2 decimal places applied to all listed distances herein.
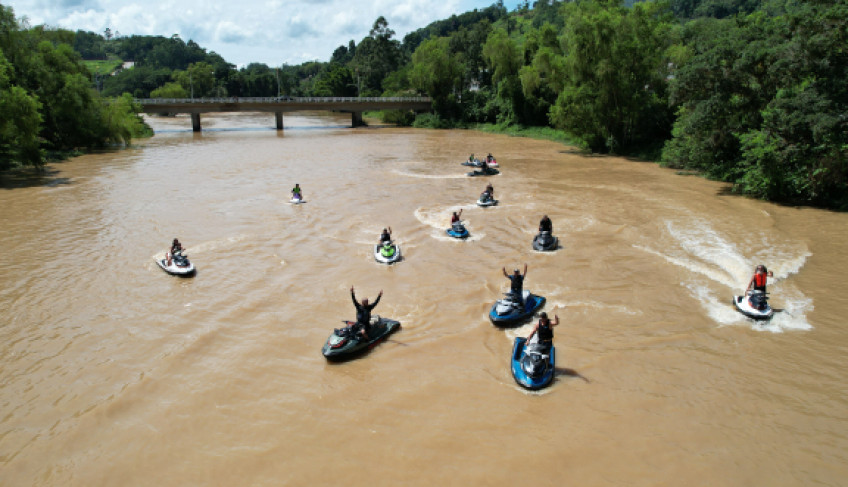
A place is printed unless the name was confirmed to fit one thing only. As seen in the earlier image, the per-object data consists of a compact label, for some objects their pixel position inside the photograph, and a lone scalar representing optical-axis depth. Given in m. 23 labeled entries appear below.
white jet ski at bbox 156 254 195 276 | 17.08
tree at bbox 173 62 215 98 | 119.88
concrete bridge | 69.25
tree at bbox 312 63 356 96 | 115.62
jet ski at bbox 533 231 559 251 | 19.44
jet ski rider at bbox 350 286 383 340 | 12.48
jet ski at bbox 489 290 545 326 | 13.48
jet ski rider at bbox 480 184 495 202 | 26.62
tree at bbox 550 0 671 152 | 41.00
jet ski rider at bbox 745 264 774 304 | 13.73
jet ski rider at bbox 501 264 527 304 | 13.80
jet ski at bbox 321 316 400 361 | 12.01
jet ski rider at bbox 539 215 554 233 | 19.89
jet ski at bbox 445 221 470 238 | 21.11
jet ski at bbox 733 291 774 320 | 13.63
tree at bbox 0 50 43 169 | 31.09
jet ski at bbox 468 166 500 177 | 35.69
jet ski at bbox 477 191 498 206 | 26.58
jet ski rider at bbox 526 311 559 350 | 11.16
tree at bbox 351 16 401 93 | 116.56
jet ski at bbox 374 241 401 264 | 18.27
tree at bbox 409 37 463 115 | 76.56
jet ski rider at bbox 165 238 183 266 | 17.70
